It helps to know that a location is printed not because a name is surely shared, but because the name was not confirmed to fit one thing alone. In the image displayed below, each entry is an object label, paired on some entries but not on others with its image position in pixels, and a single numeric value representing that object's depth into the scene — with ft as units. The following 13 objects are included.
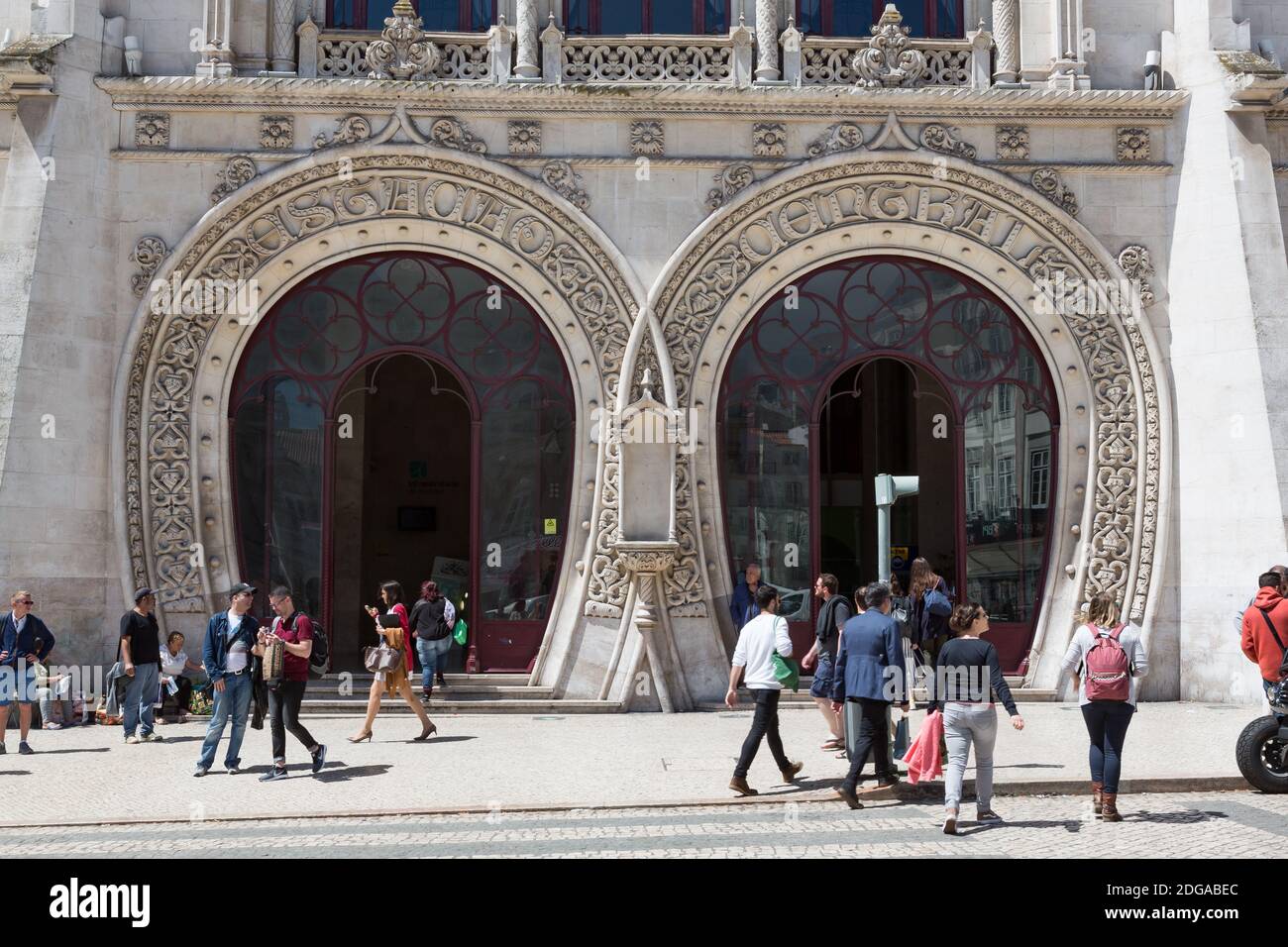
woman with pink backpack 31.65
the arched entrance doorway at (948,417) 56.59
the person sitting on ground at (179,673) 49.80
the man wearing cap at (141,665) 45.93
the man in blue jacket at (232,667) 39.93
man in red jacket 37.93
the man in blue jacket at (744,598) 51.85
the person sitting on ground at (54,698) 49.62
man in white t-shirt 35.47
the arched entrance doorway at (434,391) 55.93
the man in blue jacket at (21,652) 44.06
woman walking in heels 44.55
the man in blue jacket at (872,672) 34.37
